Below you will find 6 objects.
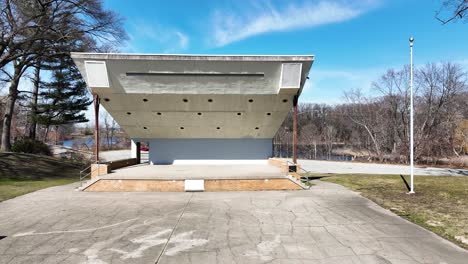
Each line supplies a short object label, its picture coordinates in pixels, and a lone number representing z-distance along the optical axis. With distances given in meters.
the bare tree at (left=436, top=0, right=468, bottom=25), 8.21
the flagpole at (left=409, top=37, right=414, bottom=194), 9.96
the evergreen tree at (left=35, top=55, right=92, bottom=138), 25.92
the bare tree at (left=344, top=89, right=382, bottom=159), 34.25
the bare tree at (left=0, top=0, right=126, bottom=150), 18.02
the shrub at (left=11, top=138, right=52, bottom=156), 22.56
